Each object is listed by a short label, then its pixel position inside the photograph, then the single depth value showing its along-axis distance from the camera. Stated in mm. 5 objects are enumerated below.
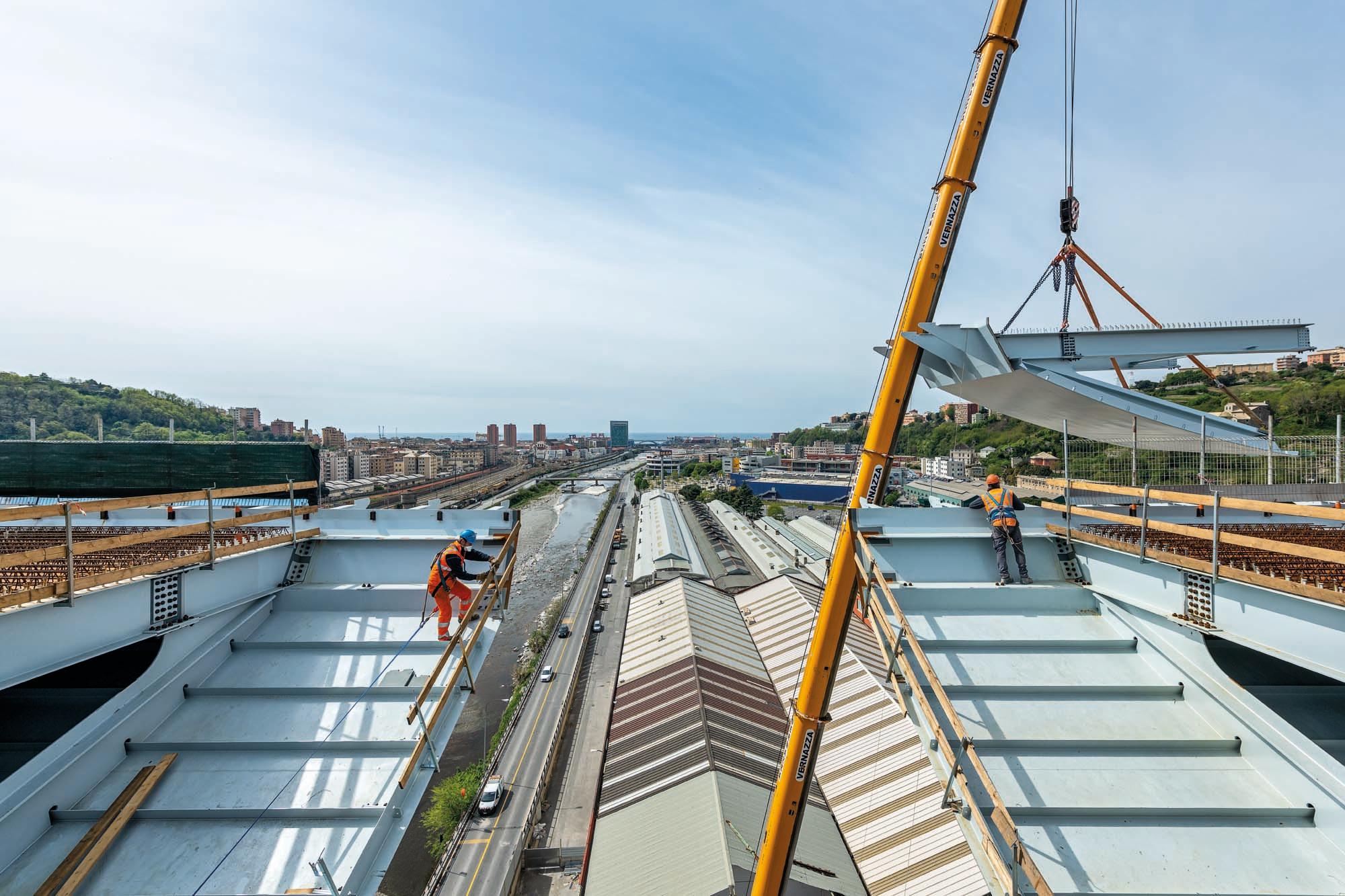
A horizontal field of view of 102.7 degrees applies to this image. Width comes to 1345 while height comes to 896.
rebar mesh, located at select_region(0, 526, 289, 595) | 5570
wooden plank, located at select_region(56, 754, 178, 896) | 3932
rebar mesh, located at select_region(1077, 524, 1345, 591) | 5445
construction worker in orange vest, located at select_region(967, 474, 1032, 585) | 6852
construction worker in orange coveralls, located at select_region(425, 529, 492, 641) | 6695
